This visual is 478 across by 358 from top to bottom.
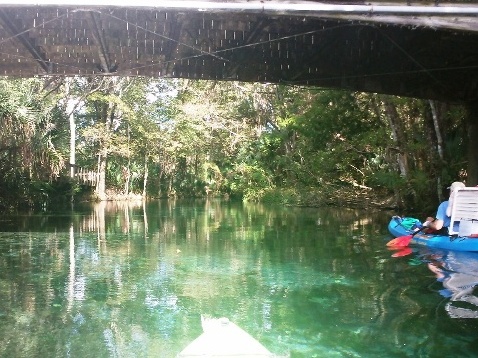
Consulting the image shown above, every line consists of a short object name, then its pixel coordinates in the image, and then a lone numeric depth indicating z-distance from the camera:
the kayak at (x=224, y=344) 3.17
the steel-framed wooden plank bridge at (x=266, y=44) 4.75
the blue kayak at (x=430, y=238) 8.98
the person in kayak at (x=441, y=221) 9.77
